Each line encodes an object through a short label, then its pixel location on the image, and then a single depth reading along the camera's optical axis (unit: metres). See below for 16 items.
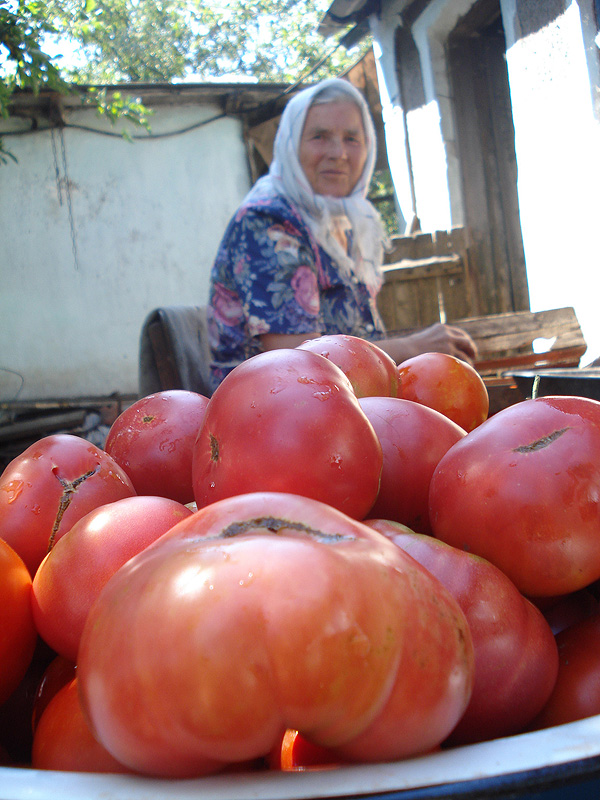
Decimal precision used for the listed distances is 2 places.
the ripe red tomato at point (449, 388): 1.15
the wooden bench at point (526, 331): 2.93
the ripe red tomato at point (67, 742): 0.54
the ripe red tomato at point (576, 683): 0.59
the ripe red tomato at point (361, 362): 1.04
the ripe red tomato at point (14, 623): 0.62
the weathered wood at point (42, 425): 6.21
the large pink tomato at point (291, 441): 0.67
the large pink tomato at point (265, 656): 0.42
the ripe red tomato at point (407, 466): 0.84
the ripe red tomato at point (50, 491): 0.78
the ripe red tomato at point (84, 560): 0.63
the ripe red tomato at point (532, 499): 0.65
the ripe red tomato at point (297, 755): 0.54
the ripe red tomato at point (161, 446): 0.98
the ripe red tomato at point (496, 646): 0.57
